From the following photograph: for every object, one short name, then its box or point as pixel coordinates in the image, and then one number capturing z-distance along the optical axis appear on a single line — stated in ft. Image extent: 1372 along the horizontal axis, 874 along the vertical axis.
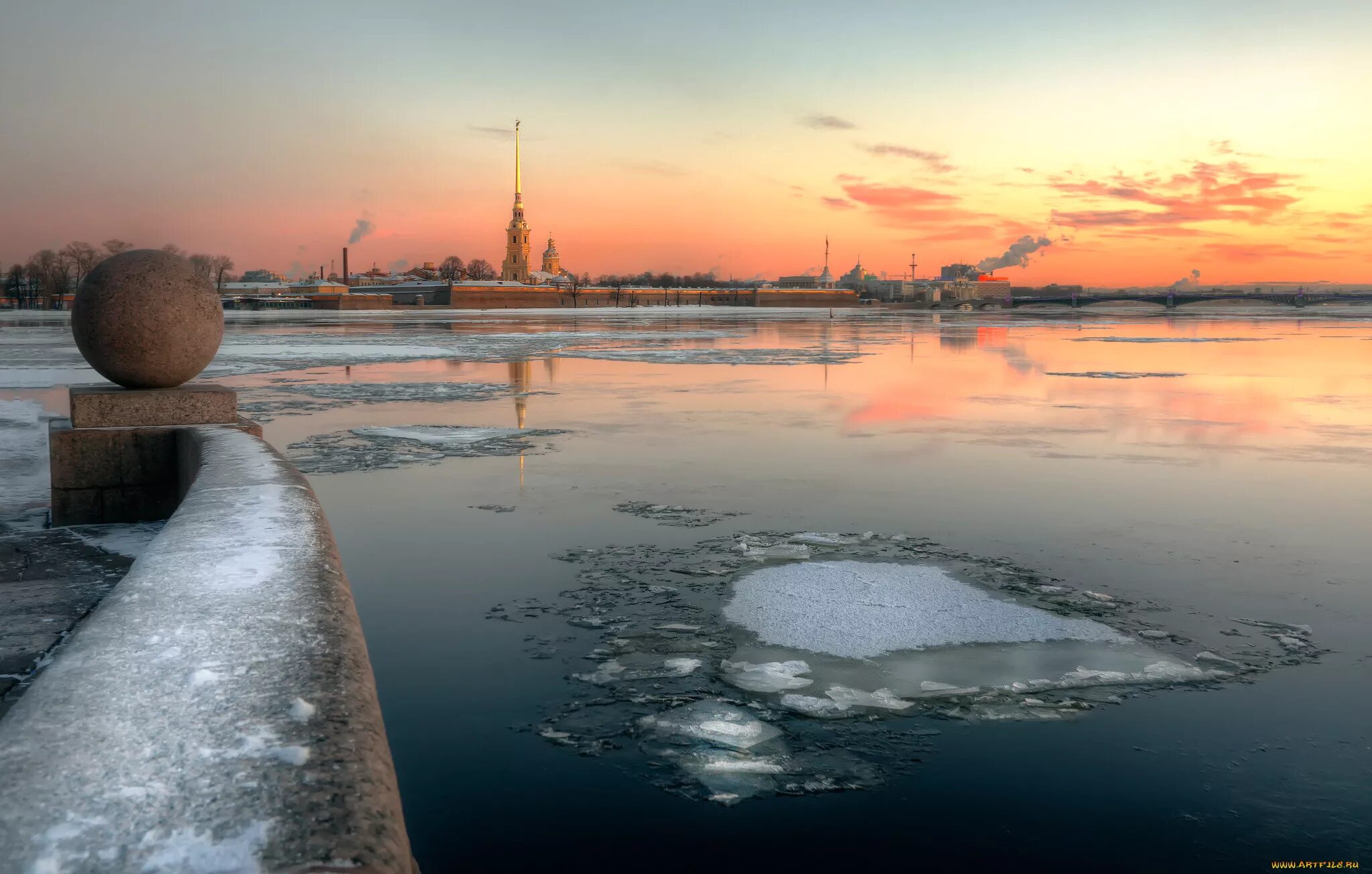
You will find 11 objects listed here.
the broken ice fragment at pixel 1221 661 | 16.43
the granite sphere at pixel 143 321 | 26.30
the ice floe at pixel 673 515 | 25.93
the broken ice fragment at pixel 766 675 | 15.56
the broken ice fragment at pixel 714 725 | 13.75
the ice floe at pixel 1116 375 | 73.30
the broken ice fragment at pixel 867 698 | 14.93
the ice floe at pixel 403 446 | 34.17
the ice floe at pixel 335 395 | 49.93
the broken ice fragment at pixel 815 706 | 14.58
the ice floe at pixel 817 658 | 13.47
